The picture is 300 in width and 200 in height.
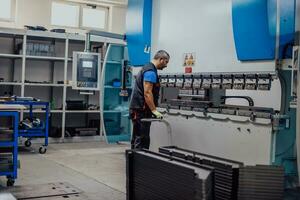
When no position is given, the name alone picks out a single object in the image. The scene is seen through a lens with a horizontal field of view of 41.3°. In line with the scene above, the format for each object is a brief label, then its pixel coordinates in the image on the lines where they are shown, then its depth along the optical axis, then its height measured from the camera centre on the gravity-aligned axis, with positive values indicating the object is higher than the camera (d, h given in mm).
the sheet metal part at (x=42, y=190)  3680 -1004
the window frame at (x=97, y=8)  8051 +1546
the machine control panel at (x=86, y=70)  6199 +288
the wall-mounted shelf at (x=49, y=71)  6809 +281
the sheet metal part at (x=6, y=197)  2585 -738
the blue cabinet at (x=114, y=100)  6820 -194
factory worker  4422 -107
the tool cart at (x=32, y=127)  5953 -611
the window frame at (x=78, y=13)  7807 +1519
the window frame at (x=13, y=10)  7366 +1402
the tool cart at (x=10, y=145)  3990 -602
